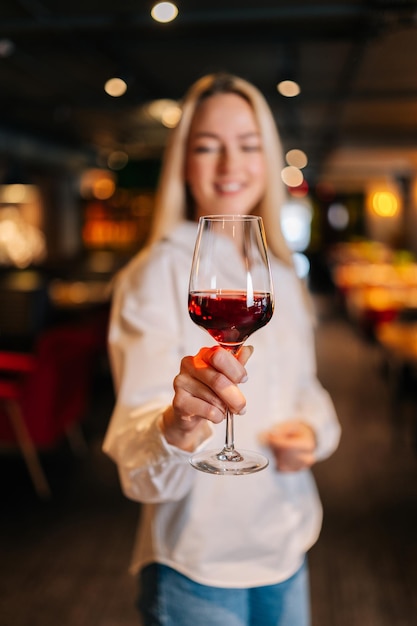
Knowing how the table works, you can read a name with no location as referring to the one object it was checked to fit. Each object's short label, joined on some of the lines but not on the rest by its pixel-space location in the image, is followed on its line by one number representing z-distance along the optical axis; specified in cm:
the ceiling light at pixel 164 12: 453
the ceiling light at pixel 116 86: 581
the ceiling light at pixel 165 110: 935
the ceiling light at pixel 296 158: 1352
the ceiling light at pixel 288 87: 579
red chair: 432
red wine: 76
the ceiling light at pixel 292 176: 1594
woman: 121
